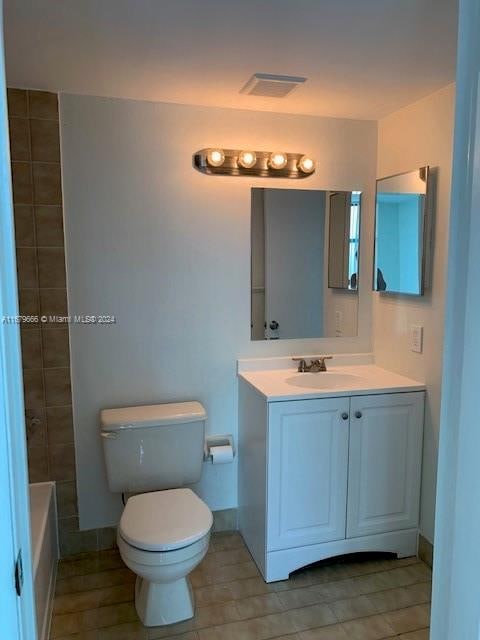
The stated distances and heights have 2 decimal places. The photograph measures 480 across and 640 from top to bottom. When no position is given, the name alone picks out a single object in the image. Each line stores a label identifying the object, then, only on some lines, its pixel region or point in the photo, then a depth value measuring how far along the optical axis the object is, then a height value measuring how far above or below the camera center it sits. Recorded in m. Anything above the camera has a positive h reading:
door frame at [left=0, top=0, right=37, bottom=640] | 0.79 -0.30
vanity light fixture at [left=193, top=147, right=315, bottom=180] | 2.47 +0.47
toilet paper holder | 2.62 -1.03
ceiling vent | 2.06 +0.73
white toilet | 1.89 -1.09
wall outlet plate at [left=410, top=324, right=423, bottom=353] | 2.44 -0.42
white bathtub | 1.84 -1.25
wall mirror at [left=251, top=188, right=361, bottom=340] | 2.63 -0.05
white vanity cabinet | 2.24 -1.07
